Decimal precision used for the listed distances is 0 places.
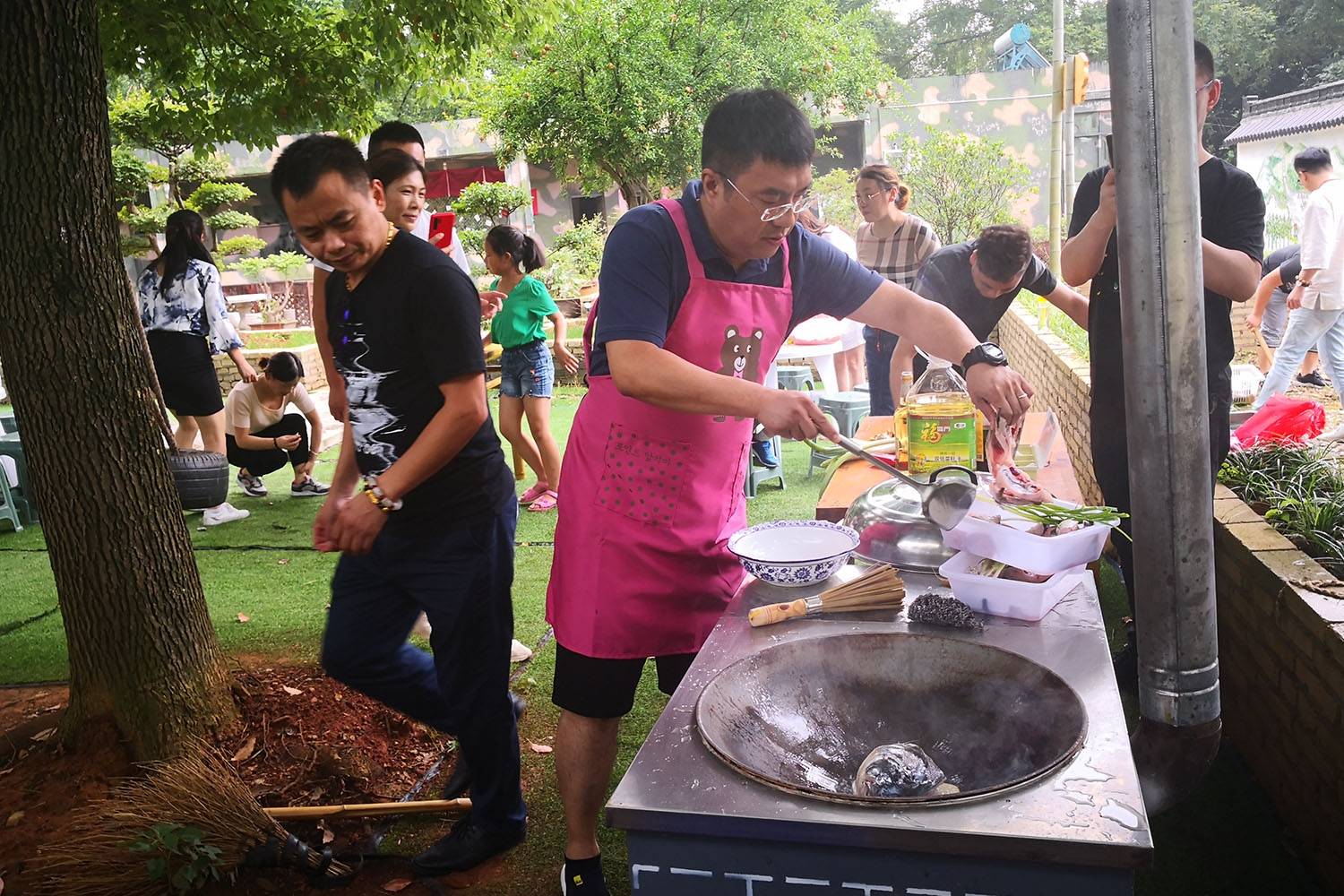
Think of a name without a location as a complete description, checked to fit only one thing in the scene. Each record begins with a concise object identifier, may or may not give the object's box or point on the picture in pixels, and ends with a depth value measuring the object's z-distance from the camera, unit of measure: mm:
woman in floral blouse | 6598
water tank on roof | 20531
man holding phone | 3129
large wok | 1678
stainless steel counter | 1256
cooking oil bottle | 2531
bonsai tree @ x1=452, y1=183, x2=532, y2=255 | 18594
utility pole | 10594
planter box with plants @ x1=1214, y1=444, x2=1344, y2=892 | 2488
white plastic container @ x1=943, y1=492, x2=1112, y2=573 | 1938
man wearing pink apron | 2053
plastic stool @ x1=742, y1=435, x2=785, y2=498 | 6582
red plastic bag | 4602
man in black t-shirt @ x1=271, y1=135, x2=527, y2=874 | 2436
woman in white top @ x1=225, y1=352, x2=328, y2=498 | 6926
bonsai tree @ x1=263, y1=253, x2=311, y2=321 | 21227
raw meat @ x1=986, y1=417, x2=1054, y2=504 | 2275
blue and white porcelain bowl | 2135
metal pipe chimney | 1427
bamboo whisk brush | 2000
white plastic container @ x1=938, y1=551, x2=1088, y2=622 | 1928
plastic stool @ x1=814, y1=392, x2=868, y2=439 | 6750
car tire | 5809
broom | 2719
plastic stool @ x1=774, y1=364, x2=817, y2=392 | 7836
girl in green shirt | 6355
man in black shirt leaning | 4172
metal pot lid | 2275
